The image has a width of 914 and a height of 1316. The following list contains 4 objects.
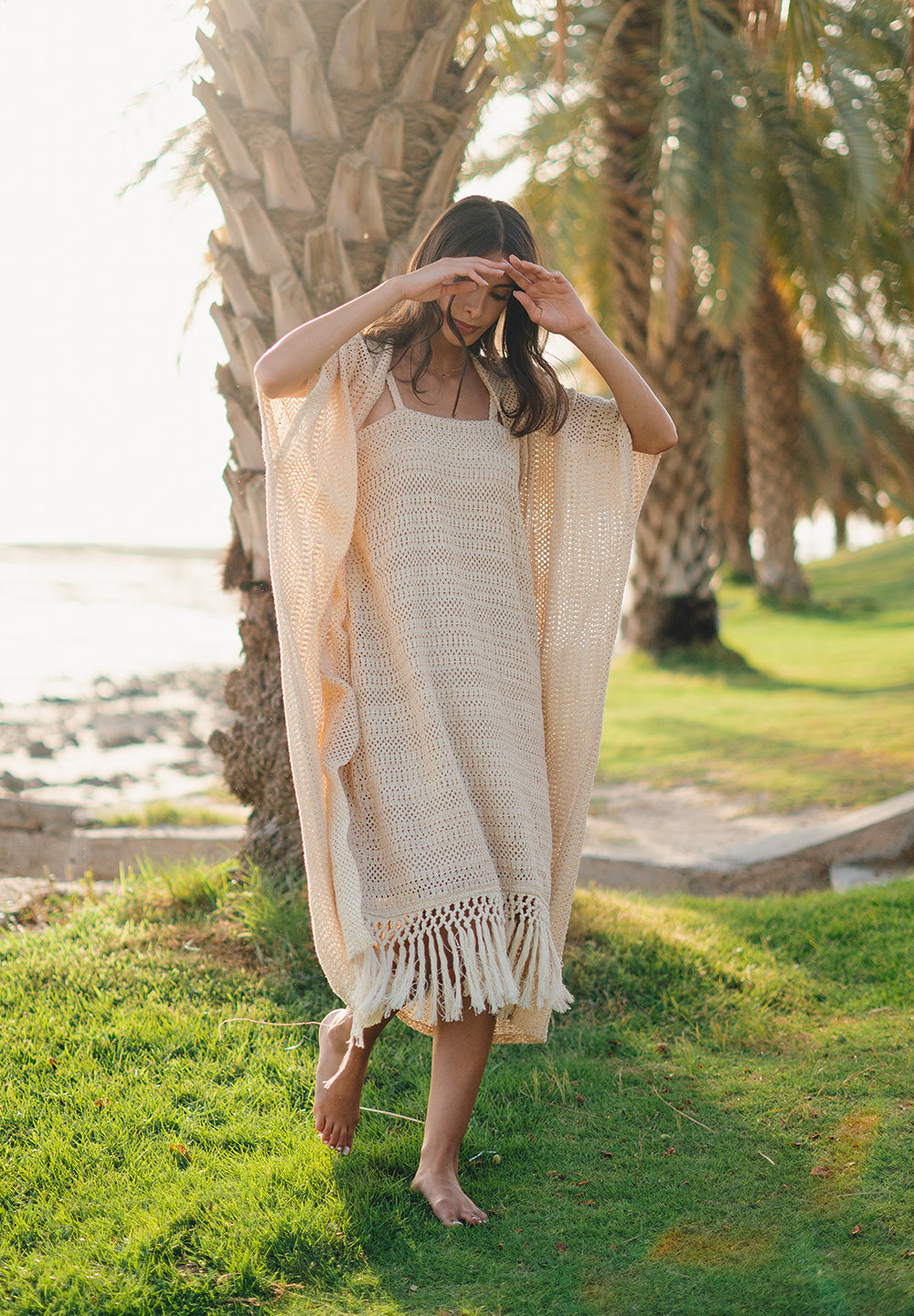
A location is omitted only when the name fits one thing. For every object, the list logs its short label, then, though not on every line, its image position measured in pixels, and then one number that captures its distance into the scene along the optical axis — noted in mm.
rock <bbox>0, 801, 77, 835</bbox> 5809
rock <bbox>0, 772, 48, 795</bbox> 7863
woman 2385
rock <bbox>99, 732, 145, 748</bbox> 11383
